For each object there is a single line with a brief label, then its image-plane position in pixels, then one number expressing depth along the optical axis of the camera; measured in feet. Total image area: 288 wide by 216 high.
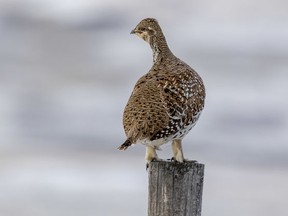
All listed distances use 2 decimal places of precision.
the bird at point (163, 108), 66.18
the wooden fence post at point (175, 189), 60.03
